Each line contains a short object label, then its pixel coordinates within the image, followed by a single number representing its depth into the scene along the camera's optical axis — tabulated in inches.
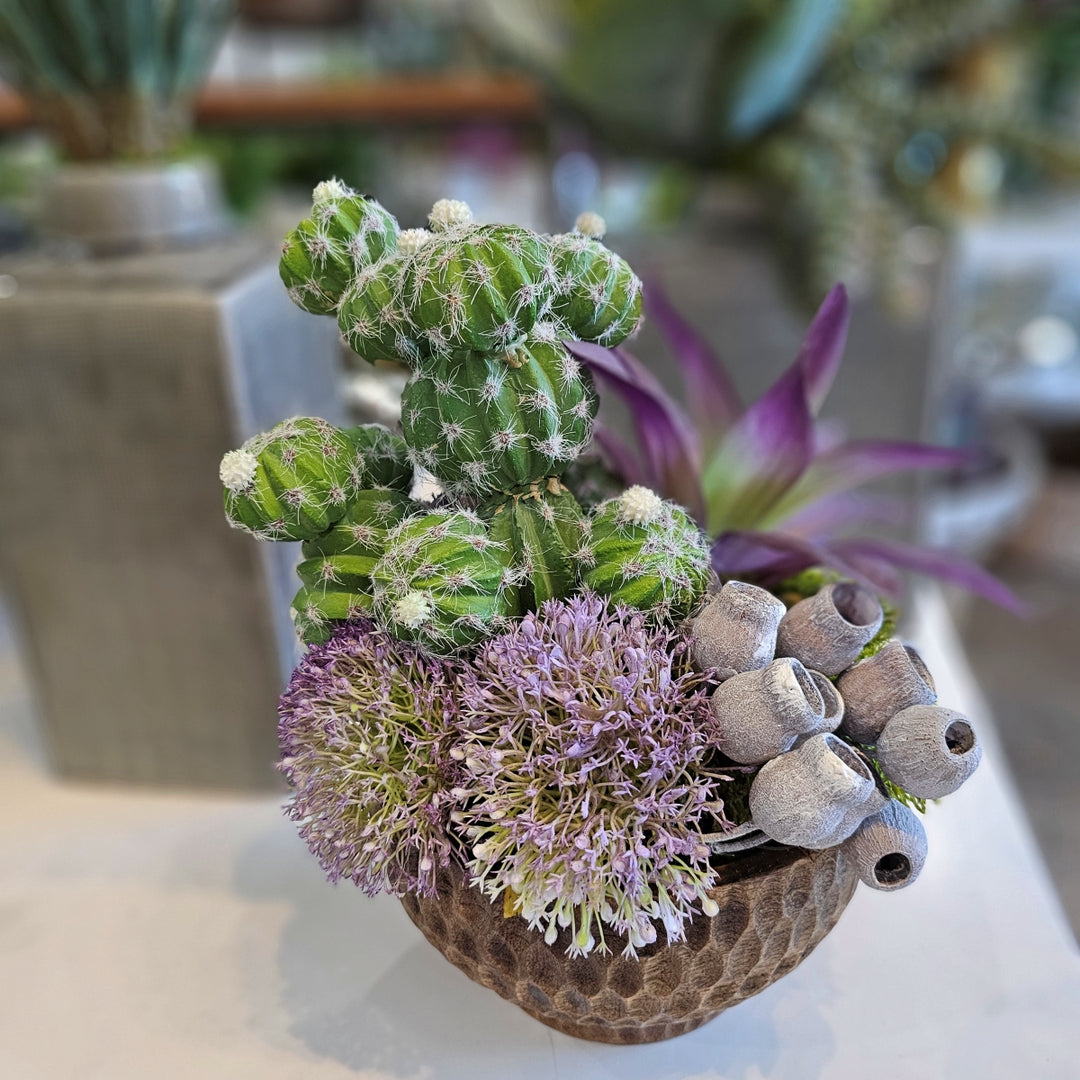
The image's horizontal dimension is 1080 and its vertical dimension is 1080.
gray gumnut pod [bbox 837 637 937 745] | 12.4
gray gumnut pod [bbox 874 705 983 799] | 11.8
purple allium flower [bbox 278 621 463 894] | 12.5
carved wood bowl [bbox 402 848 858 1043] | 12.2
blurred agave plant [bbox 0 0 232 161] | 20.5
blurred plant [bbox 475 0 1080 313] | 25.2
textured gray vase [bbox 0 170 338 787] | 19.5
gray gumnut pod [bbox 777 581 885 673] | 12.5
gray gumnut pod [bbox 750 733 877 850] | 11.2
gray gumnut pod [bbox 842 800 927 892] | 12.0
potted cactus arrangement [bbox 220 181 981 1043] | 11.6
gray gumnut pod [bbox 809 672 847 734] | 12.1
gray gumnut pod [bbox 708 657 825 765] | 11.5
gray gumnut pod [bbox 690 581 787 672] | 12.1
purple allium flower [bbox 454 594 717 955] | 11.4
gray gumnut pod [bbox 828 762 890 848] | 11.7
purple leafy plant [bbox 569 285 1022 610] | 15.3
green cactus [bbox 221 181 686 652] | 11.7
